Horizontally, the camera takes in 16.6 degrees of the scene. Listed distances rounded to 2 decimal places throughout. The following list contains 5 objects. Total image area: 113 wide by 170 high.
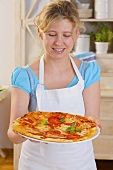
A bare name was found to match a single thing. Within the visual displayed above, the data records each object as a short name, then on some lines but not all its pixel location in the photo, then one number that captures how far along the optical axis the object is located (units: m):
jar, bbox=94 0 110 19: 3.22
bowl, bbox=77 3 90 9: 3.25
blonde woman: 1.51
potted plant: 3.31
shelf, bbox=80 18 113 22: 3.25
